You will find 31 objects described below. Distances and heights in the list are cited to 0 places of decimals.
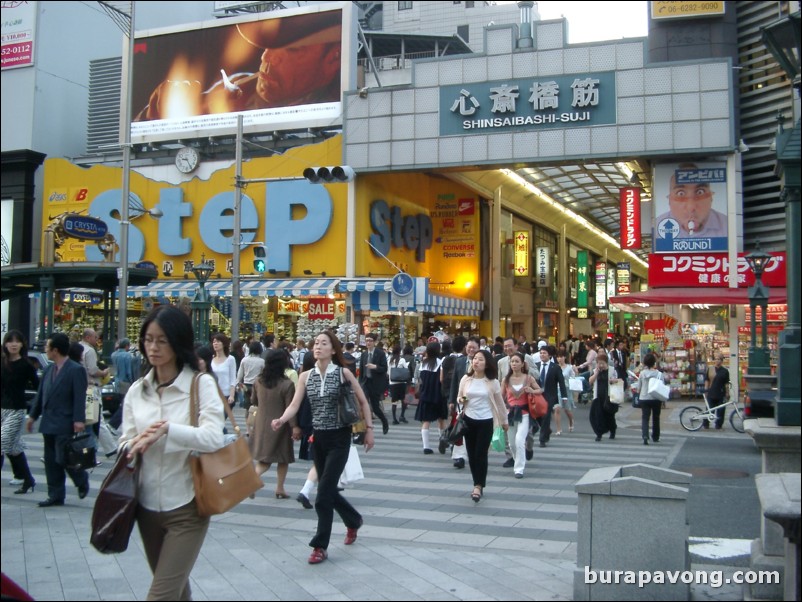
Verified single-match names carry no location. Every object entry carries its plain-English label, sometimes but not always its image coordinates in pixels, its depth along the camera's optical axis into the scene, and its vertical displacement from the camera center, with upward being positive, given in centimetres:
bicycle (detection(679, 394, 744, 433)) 1590 -167
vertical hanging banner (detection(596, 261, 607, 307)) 4994 +308
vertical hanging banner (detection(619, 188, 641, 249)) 2539 +375
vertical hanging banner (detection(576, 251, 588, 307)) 4775 +326
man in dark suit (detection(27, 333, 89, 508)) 813 -87
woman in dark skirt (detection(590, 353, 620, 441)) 1475 -139
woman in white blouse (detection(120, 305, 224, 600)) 386 -56
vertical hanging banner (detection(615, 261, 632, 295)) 4645 +340
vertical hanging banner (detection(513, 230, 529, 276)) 3731 +367
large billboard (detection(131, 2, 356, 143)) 3003 +998
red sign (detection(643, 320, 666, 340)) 2359 +17
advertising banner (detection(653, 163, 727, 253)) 2377 +372
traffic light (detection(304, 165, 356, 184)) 1853 +361
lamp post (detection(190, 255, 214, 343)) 1880 +38
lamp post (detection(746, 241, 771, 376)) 1232 +59
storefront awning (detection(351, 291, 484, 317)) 2742 +93
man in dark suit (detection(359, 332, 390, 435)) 1608 -94
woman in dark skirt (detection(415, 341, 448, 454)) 1334 -107
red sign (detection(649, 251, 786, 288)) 2350 +191
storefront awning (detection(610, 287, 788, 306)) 2222 +109
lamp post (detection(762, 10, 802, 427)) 576 +76
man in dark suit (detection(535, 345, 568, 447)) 1379 -93
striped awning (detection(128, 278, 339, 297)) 2717 +137
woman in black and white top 636 -90
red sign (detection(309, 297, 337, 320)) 2886 +73
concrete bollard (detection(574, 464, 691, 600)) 534 -141
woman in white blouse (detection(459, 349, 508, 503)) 883 -95
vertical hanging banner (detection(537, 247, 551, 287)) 4025 +331
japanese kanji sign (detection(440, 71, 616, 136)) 2531 +745
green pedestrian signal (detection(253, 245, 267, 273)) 2075 +182
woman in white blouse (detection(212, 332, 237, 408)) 1180 -59
